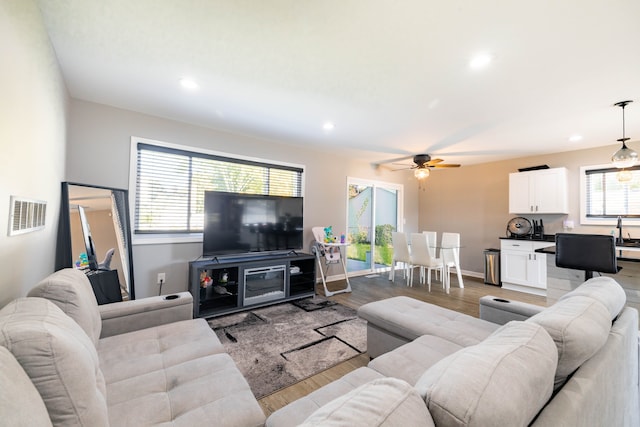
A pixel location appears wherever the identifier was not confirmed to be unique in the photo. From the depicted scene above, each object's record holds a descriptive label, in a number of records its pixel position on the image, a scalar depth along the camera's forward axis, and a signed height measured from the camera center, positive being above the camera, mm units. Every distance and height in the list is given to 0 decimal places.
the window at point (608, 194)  4109 +510
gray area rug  2156 -1192
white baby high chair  4525 -503
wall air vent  1389 +1
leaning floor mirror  2492 -210
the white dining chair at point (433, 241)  5539 -377
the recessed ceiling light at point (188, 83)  2438 +1259
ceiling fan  4578 +1032
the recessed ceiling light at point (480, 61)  2023 +1261
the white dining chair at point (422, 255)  4672 -563
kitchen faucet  3504 -147
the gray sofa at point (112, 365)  722 -686
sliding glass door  5535 +3
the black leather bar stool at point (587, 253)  2379 -250
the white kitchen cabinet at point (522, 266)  4493 -717
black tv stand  3246 -838
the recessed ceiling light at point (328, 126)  3531 +1272
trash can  5030 -812
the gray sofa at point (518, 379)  589 -411
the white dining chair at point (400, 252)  5070 -561
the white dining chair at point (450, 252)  4790 -547
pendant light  2883 +746
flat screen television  3424 -51
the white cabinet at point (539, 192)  4598 +593
